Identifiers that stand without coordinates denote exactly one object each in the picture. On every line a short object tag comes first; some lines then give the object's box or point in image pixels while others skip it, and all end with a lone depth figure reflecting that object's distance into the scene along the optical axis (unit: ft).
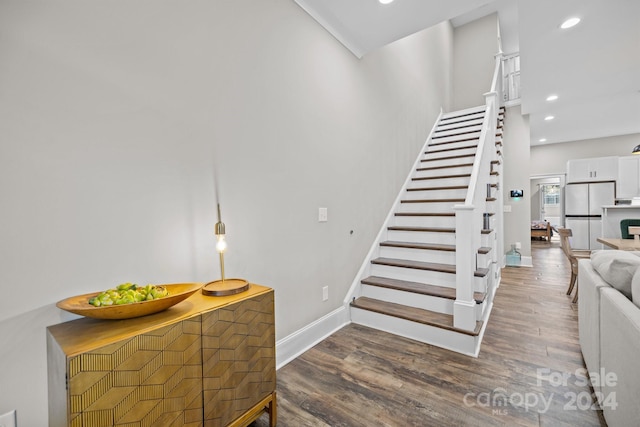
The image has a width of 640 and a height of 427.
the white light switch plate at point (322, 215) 7.95
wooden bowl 3.12
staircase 7.48
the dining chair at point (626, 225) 14.82
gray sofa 3.56
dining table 9.56
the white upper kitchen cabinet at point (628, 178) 22.02
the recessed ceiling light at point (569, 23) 9.29
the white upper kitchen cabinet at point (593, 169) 22.94
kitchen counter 19.00
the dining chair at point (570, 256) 10.69
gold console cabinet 2.81
